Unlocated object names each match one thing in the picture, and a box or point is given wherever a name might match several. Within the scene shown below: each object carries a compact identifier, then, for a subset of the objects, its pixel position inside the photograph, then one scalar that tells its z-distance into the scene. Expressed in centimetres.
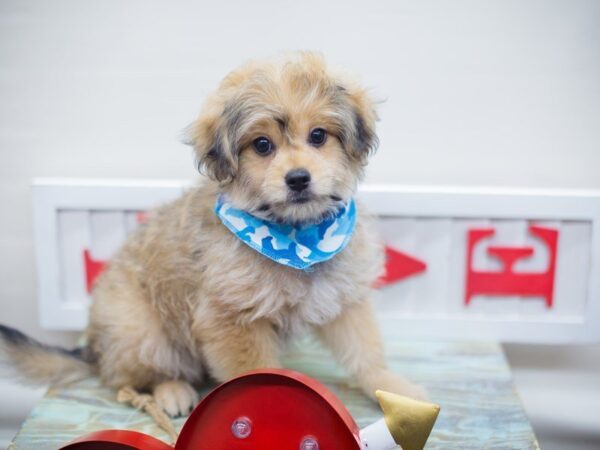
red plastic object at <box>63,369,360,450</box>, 65
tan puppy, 72
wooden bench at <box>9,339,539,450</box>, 79
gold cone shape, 63
